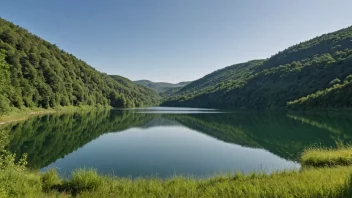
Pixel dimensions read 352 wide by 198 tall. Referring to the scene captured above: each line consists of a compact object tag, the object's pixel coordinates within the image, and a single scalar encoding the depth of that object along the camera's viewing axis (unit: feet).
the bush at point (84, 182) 42.36
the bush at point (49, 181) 44.61
